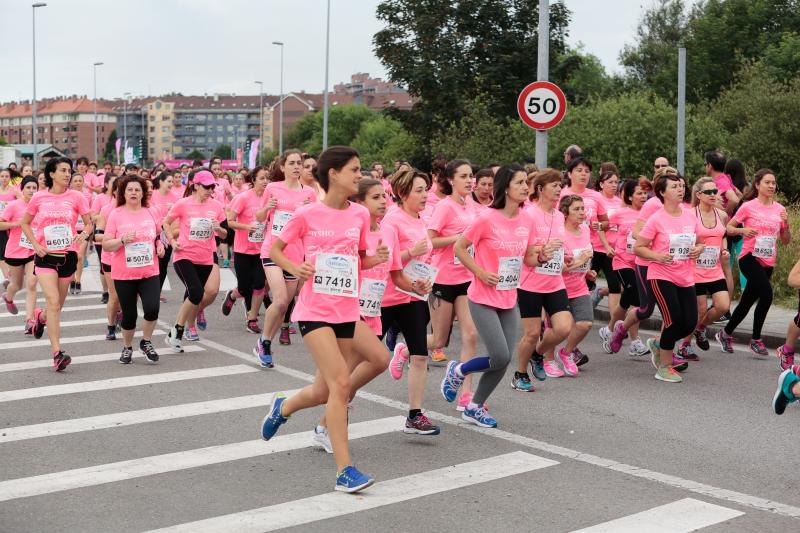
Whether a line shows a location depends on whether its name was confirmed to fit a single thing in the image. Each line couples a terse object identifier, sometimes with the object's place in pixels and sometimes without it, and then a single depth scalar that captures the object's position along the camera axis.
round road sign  15.20
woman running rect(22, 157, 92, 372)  10.34
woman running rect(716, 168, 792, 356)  10.85
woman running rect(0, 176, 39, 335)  12.70
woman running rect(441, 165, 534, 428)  7.71
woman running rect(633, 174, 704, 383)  9.59
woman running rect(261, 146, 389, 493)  6.17
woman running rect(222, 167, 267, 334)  12.29
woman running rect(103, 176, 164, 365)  10.29
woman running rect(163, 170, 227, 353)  11.32
